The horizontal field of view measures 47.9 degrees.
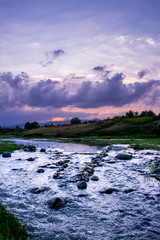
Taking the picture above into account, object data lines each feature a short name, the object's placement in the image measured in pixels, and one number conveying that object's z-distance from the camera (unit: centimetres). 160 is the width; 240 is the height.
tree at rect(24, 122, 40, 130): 16700
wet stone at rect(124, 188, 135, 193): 1124
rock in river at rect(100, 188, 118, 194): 1115
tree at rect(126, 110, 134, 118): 12616
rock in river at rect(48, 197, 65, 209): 926
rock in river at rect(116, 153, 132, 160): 2418
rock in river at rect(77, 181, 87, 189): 1208
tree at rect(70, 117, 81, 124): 14642
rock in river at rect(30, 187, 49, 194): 1137
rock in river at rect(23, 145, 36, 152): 3648
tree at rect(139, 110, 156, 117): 12037
